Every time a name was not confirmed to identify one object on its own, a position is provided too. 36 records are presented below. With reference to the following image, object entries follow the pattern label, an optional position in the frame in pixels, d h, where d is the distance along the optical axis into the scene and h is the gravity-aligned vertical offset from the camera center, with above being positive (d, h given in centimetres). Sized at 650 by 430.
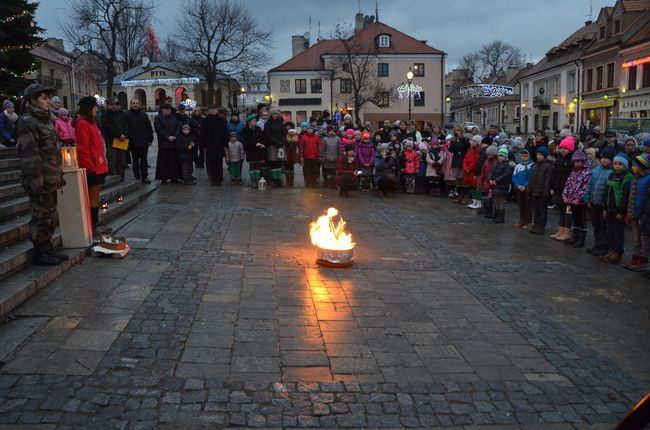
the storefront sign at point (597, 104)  4309 +233
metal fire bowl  780 -158
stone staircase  570 -113
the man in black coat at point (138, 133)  1359 +33
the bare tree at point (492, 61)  8581 +1134
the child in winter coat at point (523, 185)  1144 -98
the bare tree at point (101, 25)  4528 +991
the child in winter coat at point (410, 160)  1559 -57
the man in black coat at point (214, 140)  1487 +13
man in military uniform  630 -16
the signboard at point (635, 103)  3757 +196
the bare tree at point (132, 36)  4920 +1104
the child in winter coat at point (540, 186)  1077 -97
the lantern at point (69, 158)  727 -12
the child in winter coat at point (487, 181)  1257 -99
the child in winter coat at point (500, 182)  1184 -95
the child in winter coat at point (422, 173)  1557 -94
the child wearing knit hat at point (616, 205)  864 -110
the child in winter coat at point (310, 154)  1544 -33
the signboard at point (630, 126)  1630 +20
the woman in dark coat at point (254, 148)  1494 -12
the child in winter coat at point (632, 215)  820 -121
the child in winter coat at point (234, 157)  1511 -34
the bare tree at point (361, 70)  5352 +692
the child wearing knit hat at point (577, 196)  972 -105
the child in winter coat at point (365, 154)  1552 -37
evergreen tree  1803 +346
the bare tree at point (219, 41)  4856 +879
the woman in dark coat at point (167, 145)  1436 +2
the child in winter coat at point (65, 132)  864 +26
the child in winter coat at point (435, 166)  1522 -74
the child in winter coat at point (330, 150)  1558 -24
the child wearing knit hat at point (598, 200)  914 -108
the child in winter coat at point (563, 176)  1054 -77
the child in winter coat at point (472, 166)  1369 -70
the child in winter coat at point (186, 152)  1442 -16
